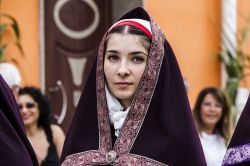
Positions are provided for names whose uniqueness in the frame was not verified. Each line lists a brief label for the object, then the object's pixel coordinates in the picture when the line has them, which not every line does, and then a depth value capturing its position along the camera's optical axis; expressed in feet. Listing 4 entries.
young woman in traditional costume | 15.40
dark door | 31.17
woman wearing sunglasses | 23.83
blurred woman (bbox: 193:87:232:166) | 24.50
